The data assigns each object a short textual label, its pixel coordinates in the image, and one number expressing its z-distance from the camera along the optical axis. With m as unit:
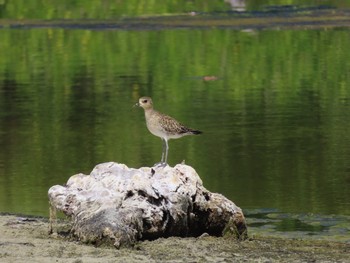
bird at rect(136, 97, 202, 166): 22.36
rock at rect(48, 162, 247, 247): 18.23
